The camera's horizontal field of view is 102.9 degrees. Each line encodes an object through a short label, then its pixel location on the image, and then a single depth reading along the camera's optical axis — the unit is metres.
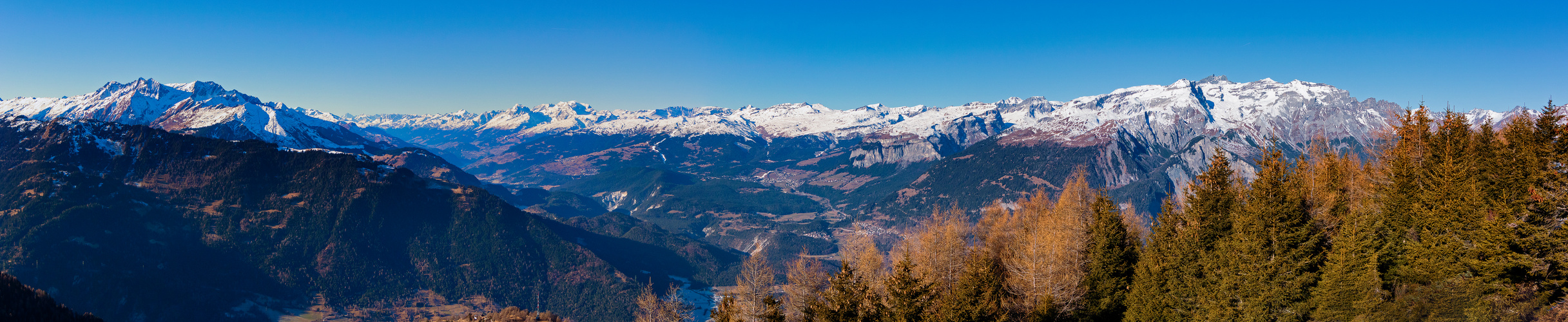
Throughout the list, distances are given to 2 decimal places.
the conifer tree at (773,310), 48.75
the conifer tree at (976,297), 52.00
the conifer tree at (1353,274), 53.88
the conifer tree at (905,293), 50.19
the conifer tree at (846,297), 48.72
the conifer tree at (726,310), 50.38
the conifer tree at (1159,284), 62.72
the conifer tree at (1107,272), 67.88
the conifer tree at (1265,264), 56.12
